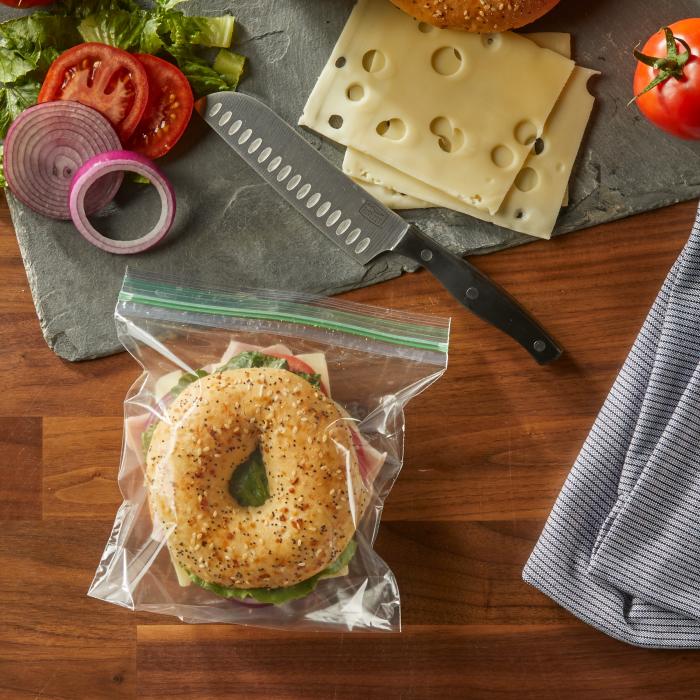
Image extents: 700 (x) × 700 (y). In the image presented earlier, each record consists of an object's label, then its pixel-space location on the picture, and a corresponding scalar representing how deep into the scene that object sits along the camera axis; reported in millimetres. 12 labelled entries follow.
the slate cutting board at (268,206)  770
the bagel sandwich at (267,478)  718
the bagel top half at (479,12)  743
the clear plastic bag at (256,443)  722
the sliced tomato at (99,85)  756
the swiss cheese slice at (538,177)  767
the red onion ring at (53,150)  755
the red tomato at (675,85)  719
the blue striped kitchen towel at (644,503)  738
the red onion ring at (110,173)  753
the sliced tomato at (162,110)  763
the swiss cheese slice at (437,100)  767
